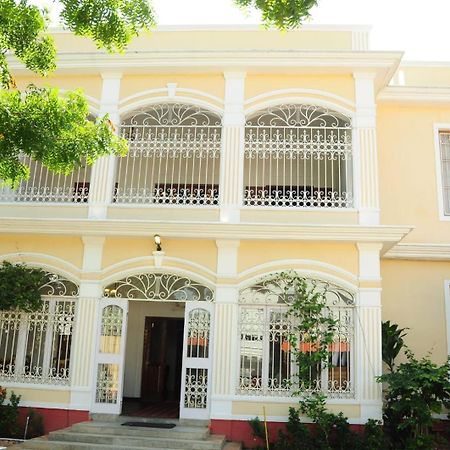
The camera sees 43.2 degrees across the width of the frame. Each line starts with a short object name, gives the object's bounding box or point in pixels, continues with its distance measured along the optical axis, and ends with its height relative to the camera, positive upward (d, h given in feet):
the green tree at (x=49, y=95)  21.42 +10.52
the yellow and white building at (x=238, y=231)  31.45 +7.82
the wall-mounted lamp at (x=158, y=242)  32.09 +7.02
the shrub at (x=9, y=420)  30.48 -2.88
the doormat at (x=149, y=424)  30.39 -2.87
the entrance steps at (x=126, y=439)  27.73 -3.35
